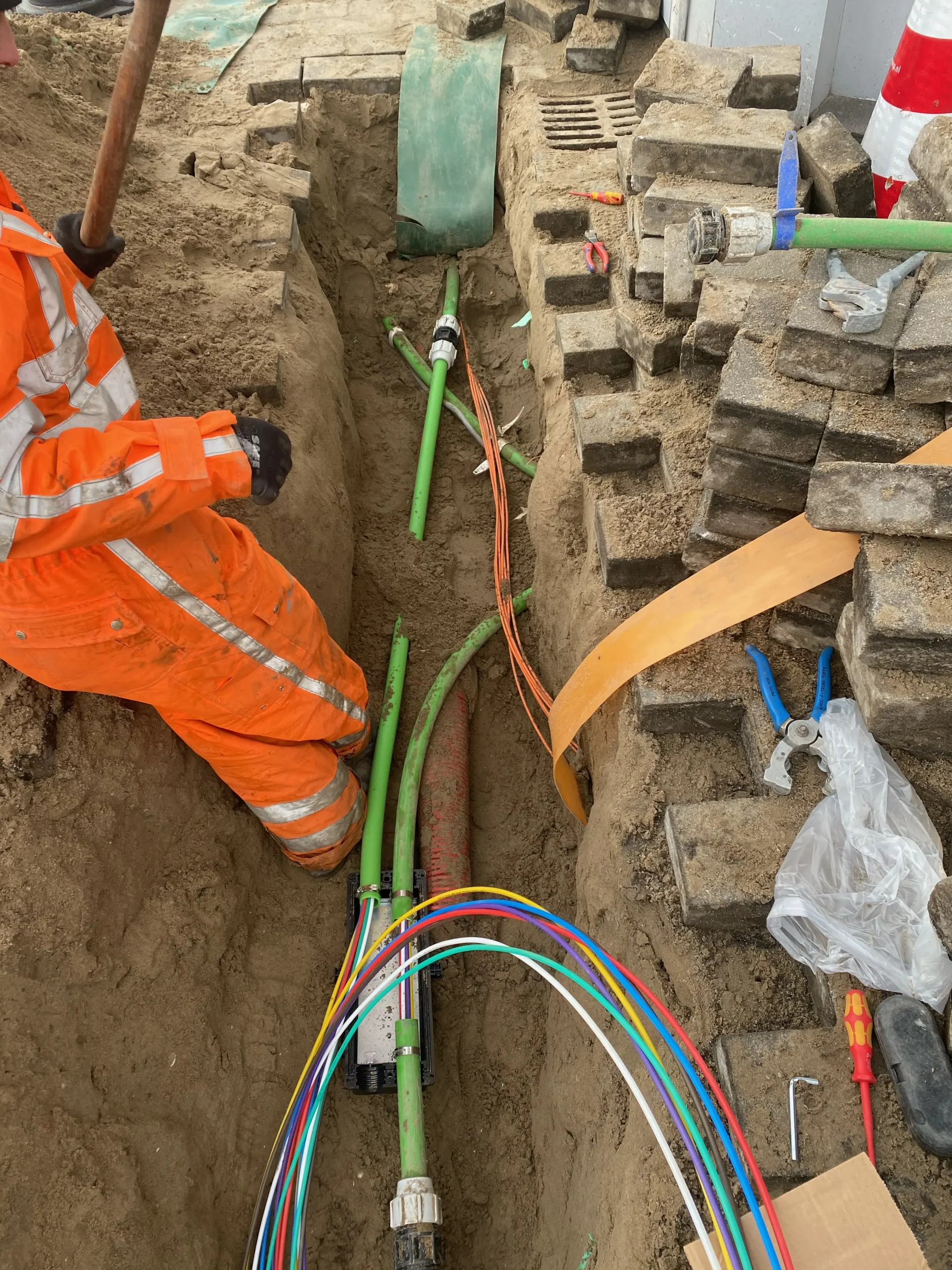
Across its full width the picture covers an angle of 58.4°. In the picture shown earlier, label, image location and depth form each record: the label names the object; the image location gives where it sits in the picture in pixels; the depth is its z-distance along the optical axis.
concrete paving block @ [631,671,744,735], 2.31
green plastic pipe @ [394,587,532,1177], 2.42
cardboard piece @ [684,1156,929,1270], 1.50
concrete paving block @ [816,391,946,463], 2.02
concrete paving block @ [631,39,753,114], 3.51
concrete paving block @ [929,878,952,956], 1.61
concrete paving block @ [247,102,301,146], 4.63
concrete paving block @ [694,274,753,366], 2.52
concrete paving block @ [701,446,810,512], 2.18
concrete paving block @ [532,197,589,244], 3.88
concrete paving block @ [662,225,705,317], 2.84
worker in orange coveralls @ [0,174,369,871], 1.94
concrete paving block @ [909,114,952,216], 2.16
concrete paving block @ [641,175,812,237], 3.07
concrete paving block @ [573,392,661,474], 2.98
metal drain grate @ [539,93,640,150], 4.26
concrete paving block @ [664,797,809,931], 2.01
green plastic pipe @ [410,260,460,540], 4.01
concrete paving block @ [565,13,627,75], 4.66
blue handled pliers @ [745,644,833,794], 2.10
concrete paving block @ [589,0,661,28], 4.64
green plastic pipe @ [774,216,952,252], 1.80
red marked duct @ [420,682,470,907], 2.98
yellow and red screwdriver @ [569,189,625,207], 3.82
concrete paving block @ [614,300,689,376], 3.00
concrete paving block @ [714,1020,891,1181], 1.69
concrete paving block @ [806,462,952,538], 1.78
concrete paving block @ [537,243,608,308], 3.62
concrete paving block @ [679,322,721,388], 2.77
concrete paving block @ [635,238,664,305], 3.09
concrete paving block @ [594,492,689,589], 2.66
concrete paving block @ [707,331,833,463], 2.08
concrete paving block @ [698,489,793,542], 2.30
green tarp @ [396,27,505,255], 4.85
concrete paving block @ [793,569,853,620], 2.15
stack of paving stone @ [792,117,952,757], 1.78
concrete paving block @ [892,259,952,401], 1.91
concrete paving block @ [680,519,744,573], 2.43
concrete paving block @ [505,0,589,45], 4.95
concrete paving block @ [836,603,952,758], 1.80
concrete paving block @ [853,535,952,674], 1.74
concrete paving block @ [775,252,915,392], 2.01
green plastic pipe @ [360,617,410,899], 2.95
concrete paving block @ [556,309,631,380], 3.36
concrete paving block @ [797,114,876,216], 2.96
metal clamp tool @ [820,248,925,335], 1.97
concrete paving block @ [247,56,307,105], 5.03
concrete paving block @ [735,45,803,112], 3.69
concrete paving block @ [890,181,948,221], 2.23
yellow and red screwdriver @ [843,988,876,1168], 1.67
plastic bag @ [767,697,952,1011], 1.77
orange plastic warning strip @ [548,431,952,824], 2.05
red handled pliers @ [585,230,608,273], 3.61
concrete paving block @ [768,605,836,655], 2.27
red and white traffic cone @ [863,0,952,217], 3.16
